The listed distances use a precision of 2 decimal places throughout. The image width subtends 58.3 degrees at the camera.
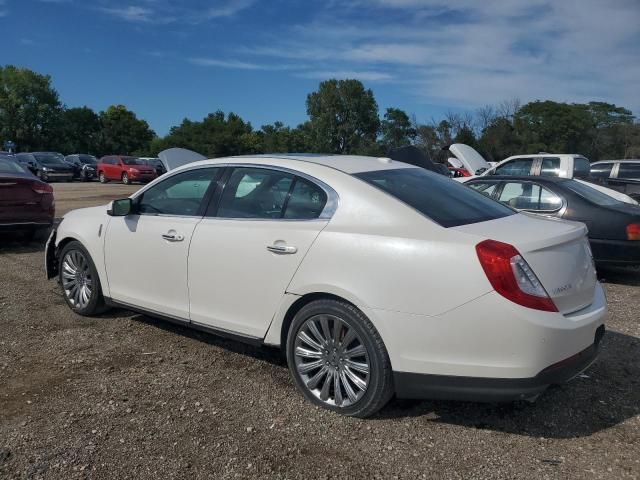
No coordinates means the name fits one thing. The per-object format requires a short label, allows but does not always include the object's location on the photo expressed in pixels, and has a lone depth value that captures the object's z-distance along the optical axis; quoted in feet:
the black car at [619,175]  43.15
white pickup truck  39.76
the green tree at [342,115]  228.22
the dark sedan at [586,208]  21.93
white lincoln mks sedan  9.70
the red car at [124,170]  99.35
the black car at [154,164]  105.16
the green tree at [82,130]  221.66
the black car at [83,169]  111.11
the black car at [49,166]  103.40
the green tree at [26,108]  194.49
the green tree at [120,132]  238.27
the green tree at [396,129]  195.83
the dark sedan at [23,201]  28.60
